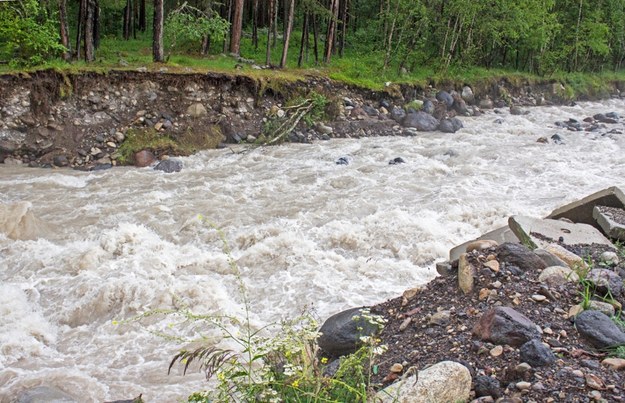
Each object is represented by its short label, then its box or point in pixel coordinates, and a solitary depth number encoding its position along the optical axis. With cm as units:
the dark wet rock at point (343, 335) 486
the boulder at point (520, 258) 521
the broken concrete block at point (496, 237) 691
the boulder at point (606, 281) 477
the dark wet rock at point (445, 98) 2045
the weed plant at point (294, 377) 290
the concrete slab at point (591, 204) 816
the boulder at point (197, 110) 1469
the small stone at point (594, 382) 335
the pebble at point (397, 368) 404
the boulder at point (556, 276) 494
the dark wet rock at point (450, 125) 1758
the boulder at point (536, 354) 365
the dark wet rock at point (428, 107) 1920
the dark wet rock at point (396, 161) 1335
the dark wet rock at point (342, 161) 1323
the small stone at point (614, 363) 357
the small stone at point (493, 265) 518
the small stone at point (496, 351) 384
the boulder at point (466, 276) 510
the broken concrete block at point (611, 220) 714
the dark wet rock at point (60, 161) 1241
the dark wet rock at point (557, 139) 1655
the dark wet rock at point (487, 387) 350
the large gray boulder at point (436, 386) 334
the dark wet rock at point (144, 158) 1275
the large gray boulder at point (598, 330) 391
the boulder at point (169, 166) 1232
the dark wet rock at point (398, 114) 1817
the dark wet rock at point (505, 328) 392
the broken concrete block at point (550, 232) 670
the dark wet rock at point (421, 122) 1772
